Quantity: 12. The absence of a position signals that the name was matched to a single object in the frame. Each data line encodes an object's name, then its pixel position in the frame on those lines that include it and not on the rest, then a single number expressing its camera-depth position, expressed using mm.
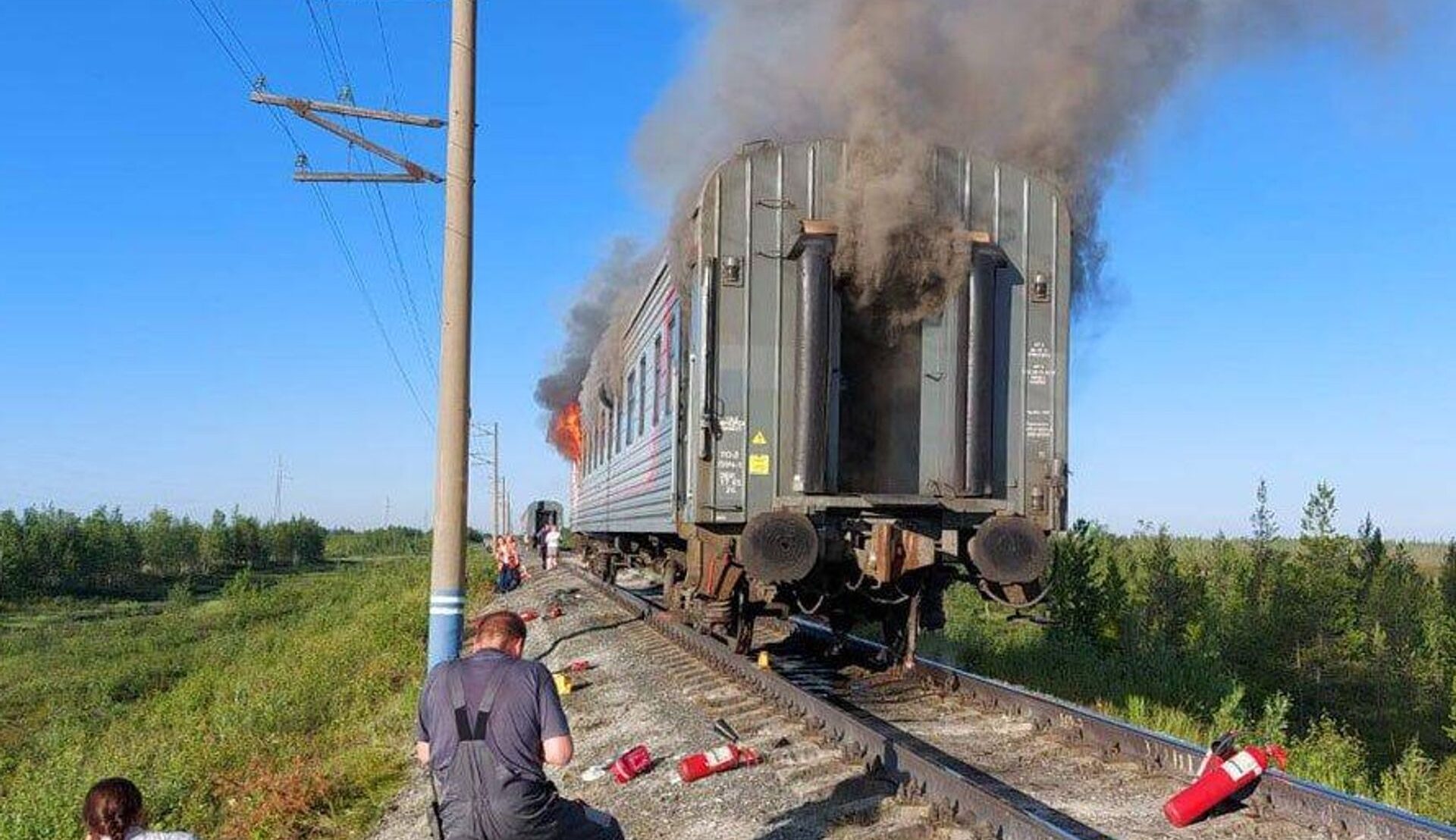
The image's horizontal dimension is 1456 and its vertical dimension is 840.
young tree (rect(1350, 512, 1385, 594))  31281
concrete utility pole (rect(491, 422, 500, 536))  67600
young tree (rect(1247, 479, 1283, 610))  30297
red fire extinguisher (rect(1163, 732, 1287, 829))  5883
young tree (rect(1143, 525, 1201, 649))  26641
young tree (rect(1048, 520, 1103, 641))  22250
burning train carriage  9078
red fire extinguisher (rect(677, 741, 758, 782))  7133
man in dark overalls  4246
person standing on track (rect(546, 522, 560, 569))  33500
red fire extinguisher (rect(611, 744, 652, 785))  7438
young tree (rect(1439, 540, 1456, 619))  32094
